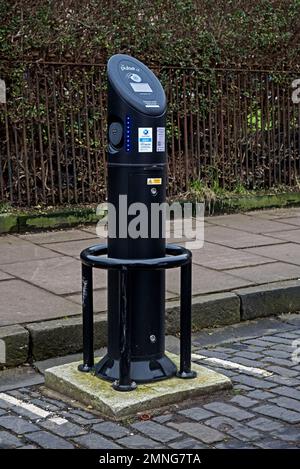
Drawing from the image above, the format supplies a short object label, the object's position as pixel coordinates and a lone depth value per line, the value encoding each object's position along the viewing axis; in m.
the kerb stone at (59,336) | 5.15
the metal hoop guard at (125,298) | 4.34
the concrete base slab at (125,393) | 4.27
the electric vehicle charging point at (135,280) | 4.35
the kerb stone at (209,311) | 5.80
